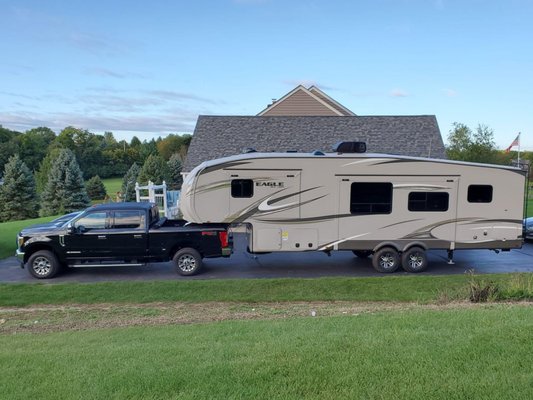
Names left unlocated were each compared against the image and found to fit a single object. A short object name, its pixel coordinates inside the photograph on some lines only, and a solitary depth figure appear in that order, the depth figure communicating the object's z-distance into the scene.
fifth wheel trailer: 12.37
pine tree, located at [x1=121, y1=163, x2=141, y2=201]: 47.20
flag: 31.64
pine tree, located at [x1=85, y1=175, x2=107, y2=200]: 56.25
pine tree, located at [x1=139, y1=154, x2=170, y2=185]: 50.34
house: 23.88
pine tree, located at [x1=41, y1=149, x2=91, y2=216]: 38.69
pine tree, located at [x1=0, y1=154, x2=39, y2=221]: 38.50
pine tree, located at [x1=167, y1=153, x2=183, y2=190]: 63.66
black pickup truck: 11.96
